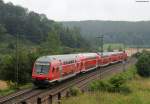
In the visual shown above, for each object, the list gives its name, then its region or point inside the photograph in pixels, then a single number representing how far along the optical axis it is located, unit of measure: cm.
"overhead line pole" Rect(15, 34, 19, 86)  4609
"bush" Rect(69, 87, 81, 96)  3218
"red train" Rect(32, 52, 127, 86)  4180
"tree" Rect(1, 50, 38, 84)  4994
